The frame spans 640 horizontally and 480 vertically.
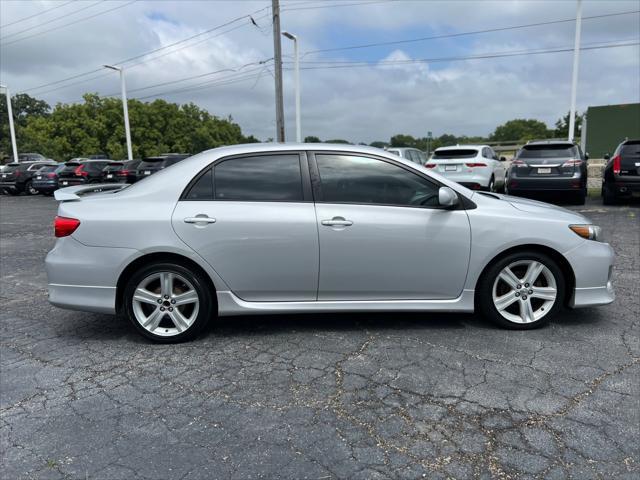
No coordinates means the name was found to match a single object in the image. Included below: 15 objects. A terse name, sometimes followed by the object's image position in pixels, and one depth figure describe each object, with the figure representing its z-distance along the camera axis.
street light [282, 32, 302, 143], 24.88
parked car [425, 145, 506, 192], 13.44
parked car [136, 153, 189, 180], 21.36
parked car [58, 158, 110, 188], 22.52
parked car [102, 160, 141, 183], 22.89
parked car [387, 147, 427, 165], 16.22
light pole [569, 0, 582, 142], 18.28
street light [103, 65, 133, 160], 32.30
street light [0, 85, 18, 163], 38.62
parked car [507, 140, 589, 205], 11.60
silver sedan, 3.82
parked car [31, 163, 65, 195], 23.06
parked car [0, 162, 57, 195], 24.31
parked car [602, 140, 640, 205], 11.18
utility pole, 20.64
